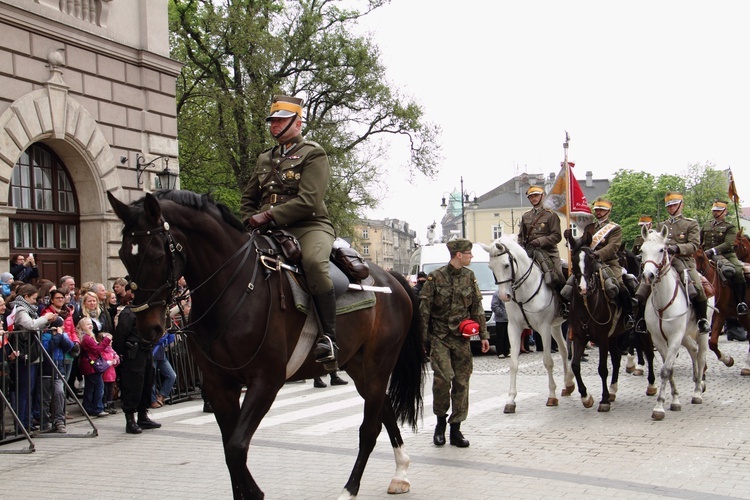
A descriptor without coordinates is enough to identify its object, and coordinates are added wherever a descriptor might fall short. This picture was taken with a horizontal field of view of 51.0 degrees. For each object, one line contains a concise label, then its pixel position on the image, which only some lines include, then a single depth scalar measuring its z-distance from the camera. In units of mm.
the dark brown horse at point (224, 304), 5020
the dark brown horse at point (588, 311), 11141
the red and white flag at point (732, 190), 17666
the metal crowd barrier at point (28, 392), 10055
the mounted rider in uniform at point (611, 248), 11664
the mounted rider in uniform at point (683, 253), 11343
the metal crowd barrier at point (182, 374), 13648
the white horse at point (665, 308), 10633
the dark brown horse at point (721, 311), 14478
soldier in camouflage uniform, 8906
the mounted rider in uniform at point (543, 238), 12195
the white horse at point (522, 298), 11586
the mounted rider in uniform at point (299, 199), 5941
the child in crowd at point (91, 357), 11688
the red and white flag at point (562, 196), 15031
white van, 20812
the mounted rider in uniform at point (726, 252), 14438
